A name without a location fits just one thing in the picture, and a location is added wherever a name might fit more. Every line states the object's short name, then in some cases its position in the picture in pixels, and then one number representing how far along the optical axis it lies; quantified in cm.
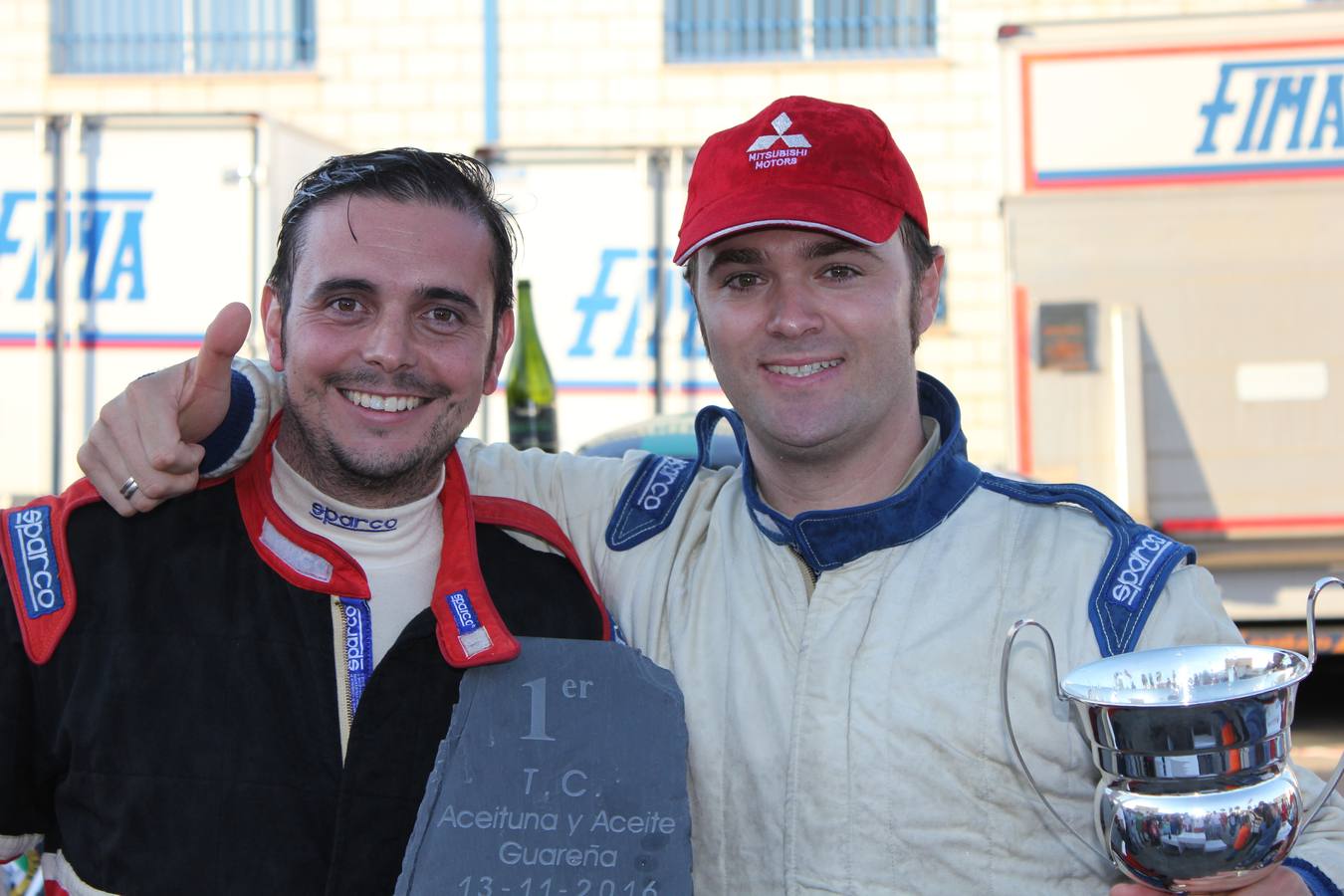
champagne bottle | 428
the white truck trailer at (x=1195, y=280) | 562
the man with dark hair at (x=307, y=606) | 192
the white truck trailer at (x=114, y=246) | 655
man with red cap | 194
